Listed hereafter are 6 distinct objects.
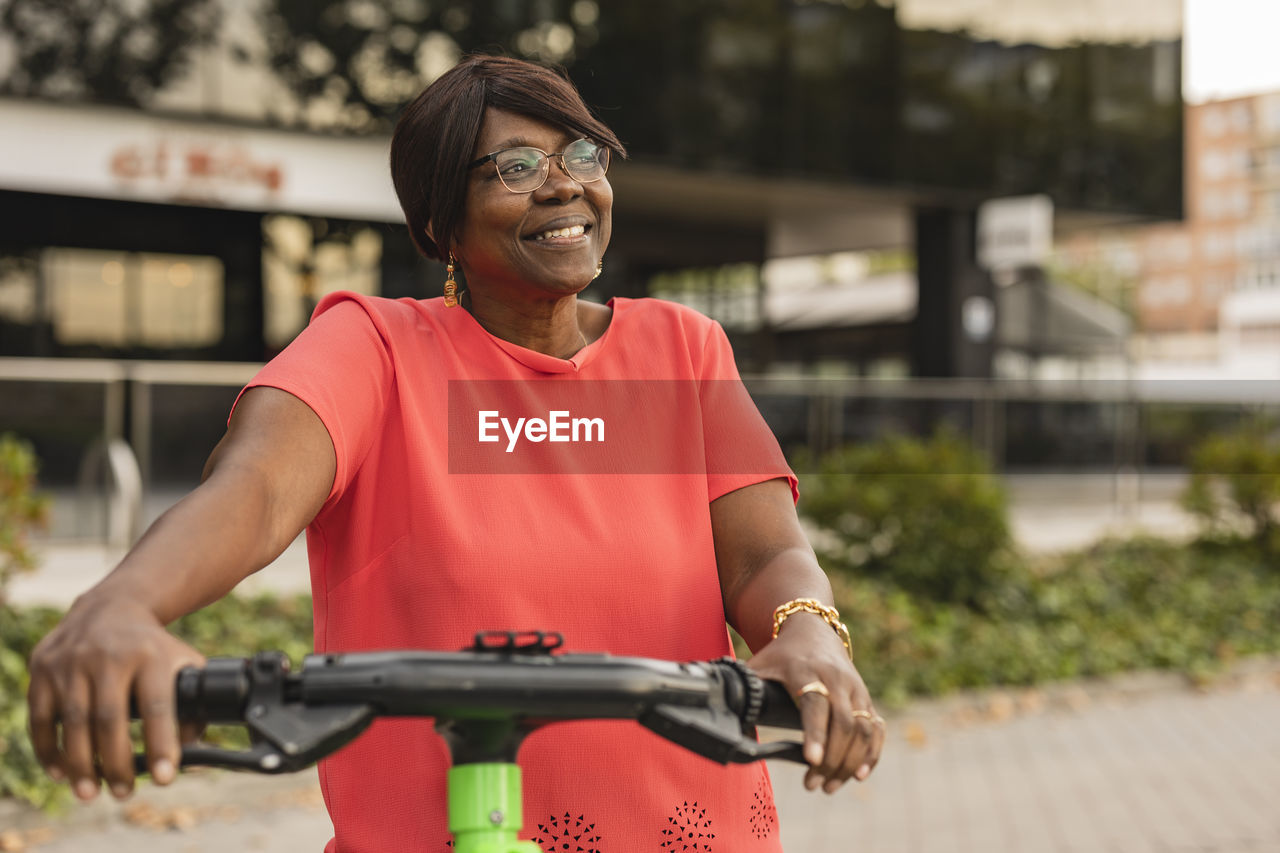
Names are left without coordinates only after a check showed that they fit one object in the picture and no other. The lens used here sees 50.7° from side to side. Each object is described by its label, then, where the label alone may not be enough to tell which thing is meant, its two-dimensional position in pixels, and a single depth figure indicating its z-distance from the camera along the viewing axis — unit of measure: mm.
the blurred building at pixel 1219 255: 88000
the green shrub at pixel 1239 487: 11766
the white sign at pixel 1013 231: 17875
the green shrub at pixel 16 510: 6508
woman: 1491
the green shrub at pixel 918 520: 9453
